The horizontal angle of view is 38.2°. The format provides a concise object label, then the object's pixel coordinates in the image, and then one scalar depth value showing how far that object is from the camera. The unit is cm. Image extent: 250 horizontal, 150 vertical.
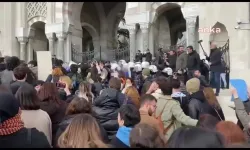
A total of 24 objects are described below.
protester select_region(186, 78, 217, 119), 462
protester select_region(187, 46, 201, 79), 995
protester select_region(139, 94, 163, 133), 394
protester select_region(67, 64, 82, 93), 875
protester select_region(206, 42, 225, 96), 988
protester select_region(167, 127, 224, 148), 181
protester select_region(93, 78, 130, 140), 420
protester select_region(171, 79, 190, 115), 489
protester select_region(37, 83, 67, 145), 396
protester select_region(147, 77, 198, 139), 428
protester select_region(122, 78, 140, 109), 549
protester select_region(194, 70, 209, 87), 850
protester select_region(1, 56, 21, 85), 588
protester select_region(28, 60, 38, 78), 883
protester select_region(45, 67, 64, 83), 706
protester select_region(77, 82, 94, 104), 532
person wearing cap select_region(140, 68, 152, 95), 908
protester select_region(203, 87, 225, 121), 466
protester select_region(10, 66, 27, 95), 466
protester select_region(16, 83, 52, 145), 339
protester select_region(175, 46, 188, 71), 1032
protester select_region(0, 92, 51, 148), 239
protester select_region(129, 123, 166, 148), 231
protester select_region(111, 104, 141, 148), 301
